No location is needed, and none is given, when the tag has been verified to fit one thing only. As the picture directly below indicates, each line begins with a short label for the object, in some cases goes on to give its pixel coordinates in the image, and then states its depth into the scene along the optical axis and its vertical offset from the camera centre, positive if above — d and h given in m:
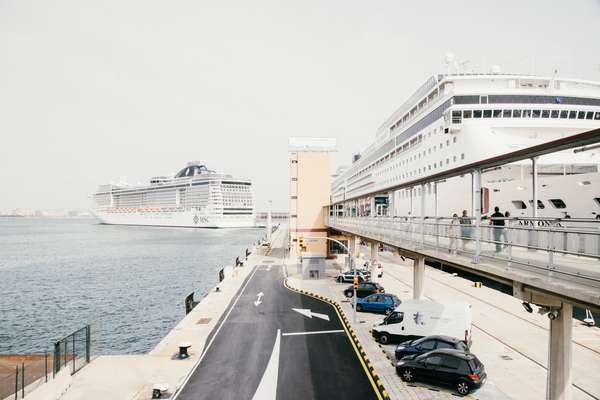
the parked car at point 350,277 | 37.37 -6.30
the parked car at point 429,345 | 16.47 -5.73
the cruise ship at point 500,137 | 23.12 +7.22
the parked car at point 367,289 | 30.05 -5.97
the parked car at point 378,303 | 26.23 -6.21
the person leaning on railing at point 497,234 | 10.41 -0.59
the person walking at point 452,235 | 13.10 -0.77
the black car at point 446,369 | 14.42 -6.06
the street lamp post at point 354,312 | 23.84 -6.12
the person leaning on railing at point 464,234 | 12.28 -0.71
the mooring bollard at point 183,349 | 18.59 -6.59
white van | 18.53 -5.42
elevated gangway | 7.81 -1.17
